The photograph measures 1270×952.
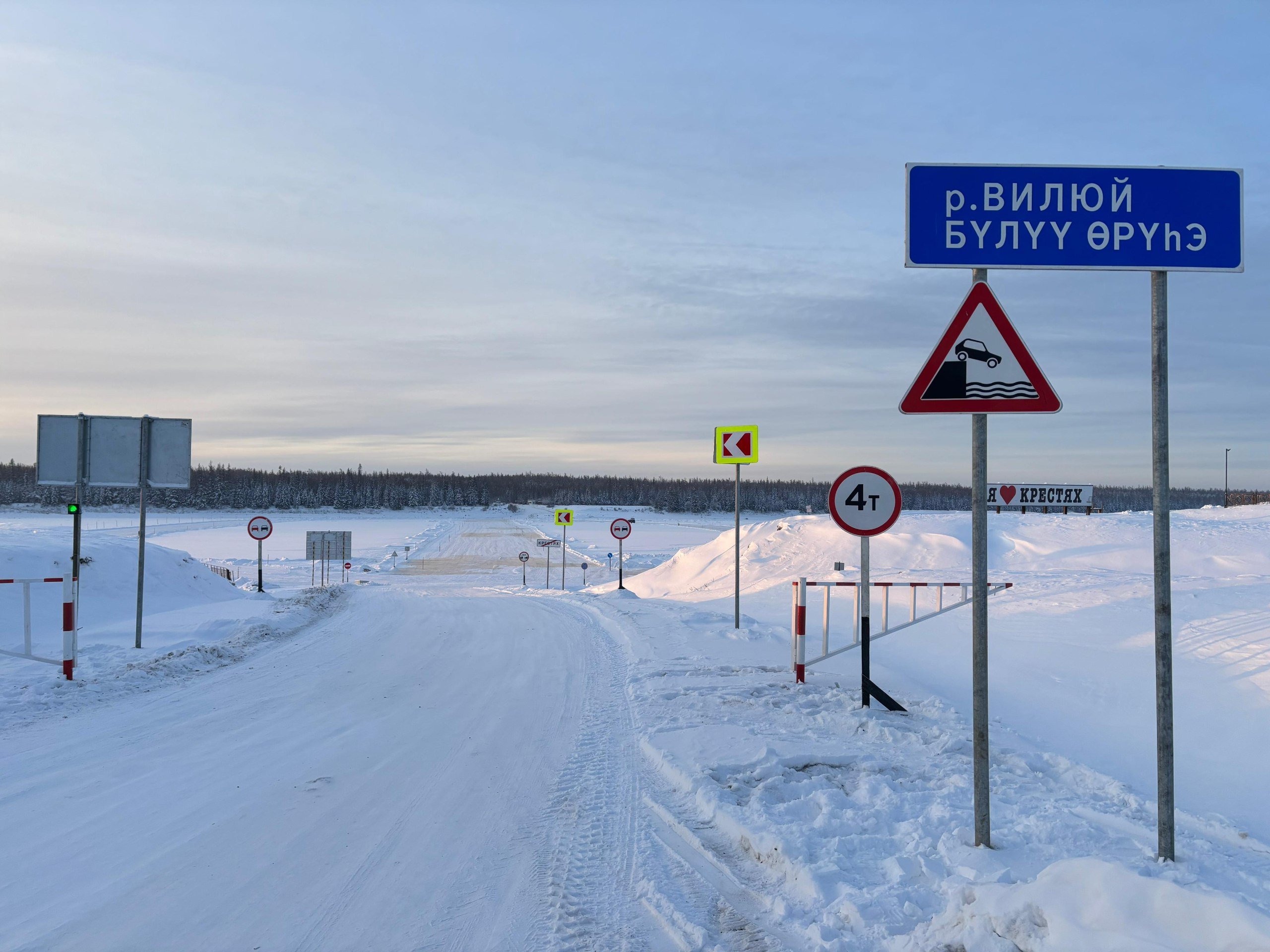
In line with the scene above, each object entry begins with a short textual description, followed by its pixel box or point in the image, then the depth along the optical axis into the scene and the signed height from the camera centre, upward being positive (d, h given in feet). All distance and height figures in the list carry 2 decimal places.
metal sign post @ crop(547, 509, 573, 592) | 105.29 -2.85
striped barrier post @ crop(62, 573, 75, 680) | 33.24 -6.09
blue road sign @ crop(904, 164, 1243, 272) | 14.70 +5.32
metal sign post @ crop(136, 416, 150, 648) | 43.55 +1.08
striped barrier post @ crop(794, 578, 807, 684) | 32.48 -5.94
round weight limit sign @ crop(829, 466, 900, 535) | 27.99 -0.09
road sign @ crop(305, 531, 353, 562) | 120.06 -8.60
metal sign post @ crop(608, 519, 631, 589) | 86.84 -3.54
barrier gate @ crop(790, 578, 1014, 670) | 31.76 -4.95
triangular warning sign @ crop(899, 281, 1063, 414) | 15.03 +2.46
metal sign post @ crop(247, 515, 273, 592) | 85.10 -4.08
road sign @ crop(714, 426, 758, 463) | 47.91 +3.19
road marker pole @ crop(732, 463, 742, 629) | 44.23 -5.53
